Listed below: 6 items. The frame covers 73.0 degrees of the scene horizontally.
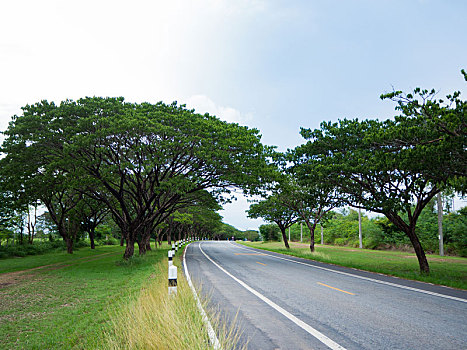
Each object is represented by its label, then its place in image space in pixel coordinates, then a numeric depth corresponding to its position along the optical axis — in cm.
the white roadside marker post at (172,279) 693
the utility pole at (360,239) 4145
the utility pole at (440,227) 2781
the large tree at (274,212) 3392
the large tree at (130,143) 1664
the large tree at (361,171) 1401
